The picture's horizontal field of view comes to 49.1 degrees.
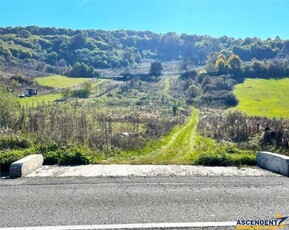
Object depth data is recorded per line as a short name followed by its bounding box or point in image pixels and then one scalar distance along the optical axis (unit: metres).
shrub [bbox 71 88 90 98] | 68.88
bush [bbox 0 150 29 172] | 8.98
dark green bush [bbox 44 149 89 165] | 9.72
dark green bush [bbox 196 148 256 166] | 10.22
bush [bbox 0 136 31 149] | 11.04
